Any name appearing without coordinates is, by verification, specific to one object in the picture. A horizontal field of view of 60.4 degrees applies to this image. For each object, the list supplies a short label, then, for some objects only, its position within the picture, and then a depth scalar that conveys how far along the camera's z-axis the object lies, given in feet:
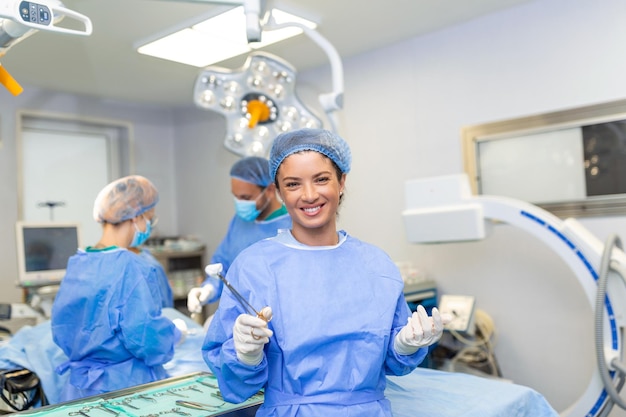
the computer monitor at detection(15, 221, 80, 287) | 10.25
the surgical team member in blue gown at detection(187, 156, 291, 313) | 8.68
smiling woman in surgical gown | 4.00
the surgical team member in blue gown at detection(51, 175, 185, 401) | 6.05
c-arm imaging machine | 7.37
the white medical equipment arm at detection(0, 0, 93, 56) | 4.31
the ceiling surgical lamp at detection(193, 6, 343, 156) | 8.07
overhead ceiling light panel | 8.41
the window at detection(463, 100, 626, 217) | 9.05
